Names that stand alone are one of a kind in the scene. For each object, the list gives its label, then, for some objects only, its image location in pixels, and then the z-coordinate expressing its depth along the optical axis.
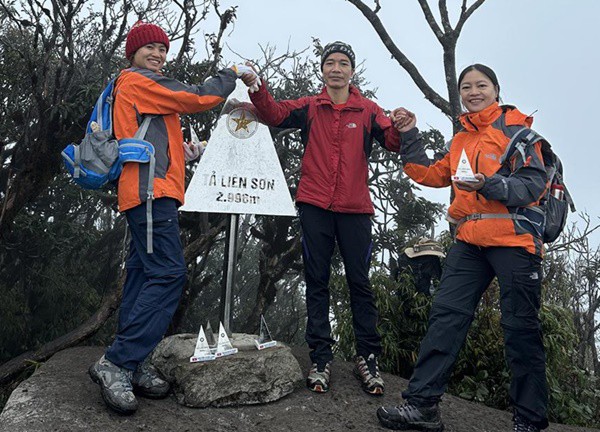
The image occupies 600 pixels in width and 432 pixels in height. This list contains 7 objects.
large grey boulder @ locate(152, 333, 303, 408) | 3.63
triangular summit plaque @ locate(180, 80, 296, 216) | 4.21
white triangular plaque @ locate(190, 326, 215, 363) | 3.71
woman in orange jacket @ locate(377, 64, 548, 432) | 3.19
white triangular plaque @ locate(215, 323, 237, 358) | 3.84
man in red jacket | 3.98
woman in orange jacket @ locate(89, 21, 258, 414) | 3.29
